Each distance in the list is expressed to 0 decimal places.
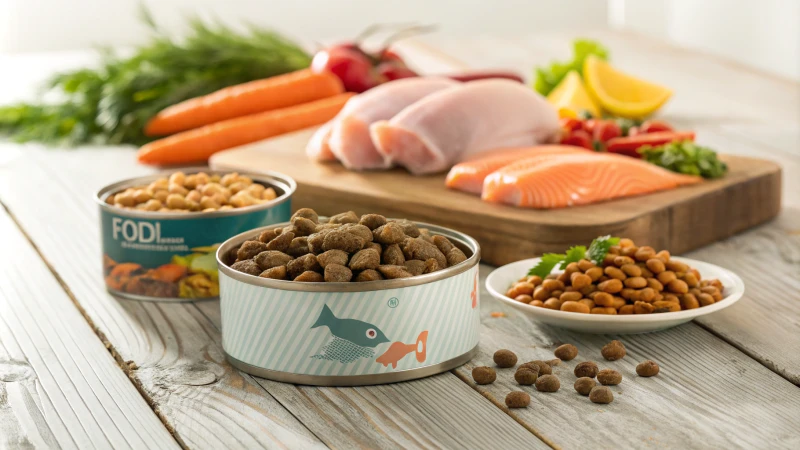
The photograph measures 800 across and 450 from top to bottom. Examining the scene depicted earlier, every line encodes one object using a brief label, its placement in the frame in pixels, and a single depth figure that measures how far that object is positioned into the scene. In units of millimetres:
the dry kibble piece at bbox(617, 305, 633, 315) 1319
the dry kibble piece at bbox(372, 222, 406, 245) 1284
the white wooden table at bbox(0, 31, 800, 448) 1239
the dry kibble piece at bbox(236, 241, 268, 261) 1302
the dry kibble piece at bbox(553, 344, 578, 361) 1301
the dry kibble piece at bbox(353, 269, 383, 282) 1265
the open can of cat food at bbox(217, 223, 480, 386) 1267
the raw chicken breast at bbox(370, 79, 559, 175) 1513
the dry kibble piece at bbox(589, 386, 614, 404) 1258
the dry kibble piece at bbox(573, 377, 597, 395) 1267
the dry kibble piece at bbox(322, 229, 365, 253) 1275
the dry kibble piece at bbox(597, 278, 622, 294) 1323
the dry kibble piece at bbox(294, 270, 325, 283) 1269
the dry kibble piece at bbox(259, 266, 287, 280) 1275
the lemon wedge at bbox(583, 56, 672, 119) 1752
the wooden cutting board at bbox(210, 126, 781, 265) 1421
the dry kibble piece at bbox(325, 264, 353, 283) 1265
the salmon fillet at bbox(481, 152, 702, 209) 1437
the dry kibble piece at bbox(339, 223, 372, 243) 1280
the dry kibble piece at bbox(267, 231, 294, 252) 1295
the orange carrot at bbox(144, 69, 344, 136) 1755
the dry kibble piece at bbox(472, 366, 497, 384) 1278
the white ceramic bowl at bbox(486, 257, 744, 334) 1308
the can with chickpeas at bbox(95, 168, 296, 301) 1378
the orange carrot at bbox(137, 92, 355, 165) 1682
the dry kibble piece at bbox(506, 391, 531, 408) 1256
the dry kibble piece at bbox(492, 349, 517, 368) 1296
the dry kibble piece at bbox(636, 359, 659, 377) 1283
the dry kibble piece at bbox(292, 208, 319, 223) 1313
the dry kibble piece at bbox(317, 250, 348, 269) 1270
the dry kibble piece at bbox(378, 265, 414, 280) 1268
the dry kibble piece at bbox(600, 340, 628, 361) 1301
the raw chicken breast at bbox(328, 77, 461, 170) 1532
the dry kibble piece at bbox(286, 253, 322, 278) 1274
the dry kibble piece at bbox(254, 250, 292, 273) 1285
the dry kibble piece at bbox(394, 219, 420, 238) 1301
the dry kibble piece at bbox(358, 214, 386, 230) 1293
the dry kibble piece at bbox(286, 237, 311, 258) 1292
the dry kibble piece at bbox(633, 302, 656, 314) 1316
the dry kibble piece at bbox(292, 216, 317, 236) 1299
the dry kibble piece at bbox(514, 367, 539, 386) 1276
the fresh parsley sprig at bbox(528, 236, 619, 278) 1340
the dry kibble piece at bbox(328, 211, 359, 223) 1304
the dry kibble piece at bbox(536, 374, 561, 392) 1270
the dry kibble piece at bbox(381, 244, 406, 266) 1279
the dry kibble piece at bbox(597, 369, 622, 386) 1274
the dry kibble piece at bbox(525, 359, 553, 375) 1284
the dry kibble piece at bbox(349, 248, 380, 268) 1267
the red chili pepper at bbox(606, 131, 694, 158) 1550
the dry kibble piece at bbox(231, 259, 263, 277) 1286
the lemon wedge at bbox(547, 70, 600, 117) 1727
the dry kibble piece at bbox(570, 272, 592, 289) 1327
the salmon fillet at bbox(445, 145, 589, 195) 1471
